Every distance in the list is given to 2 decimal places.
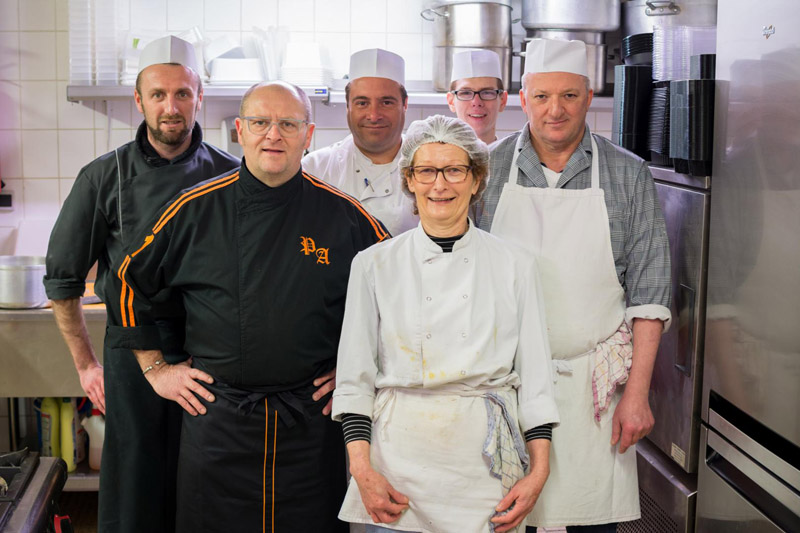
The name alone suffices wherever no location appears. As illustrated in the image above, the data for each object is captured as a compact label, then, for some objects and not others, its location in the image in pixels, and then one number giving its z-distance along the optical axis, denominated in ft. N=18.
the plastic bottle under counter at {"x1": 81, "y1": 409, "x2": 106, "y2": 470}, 10.81
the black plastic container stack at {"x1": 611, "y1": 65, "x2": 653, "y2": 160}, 7.52
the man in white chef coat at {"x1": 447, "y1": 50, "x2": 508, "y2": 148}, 9.25
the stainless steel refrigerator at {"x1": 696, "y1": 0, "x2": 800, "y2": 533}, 5.43
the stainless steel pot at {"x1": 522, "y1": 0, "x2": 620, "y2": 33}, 11.13
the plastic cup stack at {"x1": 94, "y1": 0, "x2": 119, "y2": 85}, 11.66
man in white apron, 6.33
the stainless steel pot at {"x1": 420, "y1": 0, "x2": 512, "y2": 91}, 11.21
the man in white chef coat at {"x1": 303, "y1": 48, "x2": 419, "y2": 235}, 8.29
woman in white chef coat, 5.45
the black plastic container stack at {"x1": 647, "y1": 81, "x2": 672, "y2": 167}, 7.27
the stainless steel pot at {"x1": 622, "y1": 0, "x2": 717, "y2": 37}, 8.72
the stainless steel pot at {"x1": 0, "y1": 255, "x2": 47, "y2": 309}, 10.09
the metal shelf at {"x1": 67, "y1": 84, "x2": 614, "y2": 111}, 11.48
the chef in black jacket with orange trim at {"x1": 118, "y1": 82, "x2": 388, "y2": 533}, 5.97
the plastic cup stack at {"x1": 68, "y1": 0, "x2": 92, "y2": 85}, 11.56
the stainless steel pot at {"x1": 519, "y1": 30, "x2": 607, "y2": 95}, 11.34
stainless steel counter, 10.10
